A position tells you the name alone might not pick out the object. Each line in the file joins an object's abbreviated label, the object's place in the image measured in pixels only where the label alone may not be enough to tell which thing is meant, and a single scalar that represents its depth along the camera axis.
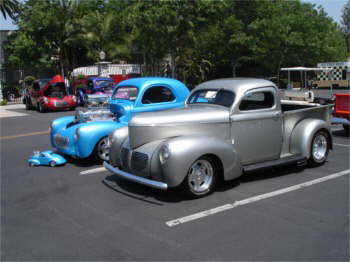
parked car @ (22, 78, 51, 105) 20.39
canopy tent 16.91
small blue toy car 8.16
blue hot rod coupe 7.85
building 35.56
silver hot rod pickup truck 5.69
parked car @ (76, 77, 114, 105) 20.48
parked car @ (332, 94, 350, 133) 10.36
